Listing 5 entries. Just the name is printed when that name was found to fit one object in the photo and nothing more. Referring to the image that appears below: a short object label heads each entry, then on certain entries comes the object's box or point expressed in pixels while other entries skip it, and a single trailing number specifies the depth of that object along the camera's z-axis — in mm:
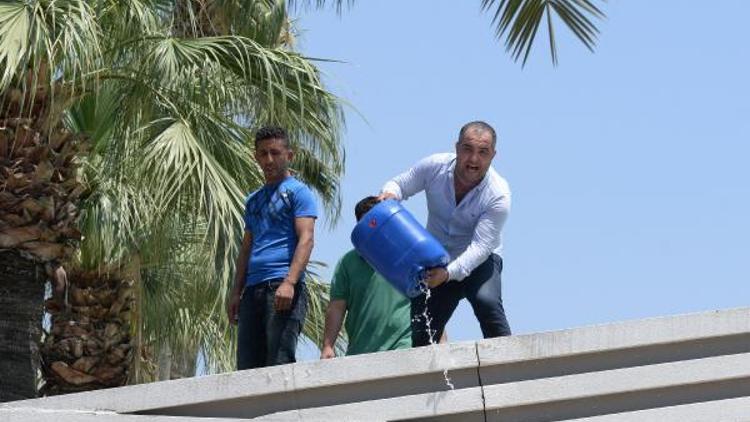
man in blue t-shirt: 12462
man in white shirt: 11954
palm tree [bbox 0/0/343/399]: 16923
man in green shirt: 12547
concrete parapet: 10801
